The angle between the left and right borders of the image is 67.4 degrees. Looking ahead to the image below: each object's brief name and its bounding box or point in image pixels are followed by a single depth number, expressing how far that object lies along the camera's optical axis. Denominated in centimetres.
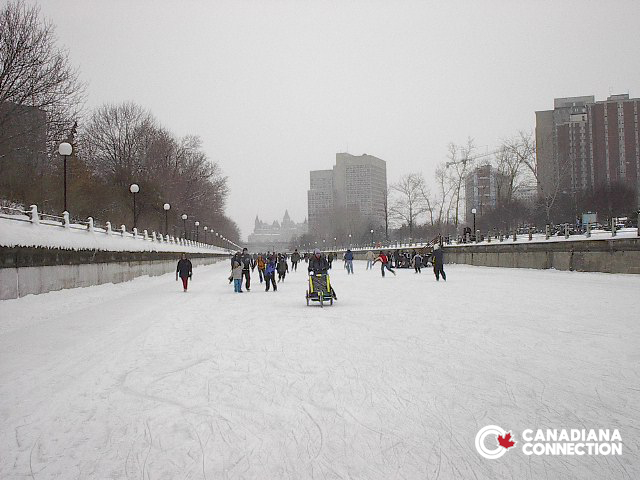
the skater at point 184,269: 1906
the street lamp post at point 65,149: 1938
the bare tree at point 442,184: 5636
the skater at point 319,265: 1317
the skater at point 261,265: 2071
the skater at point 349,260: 3152
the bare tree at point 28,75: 2056
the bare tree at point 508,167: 4650
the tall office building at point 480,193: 5475
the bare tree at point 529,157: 4331
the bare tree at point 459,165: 5338
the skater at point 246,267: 1853
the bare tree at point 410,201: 6500
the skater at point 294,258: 3660
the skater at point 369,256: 3725
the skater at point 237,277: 1788
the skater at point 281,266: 2344
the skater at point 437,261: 2102
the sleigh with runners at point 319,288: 1287
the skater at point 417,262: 3057
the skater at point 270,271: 1817
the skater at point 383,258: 2597
